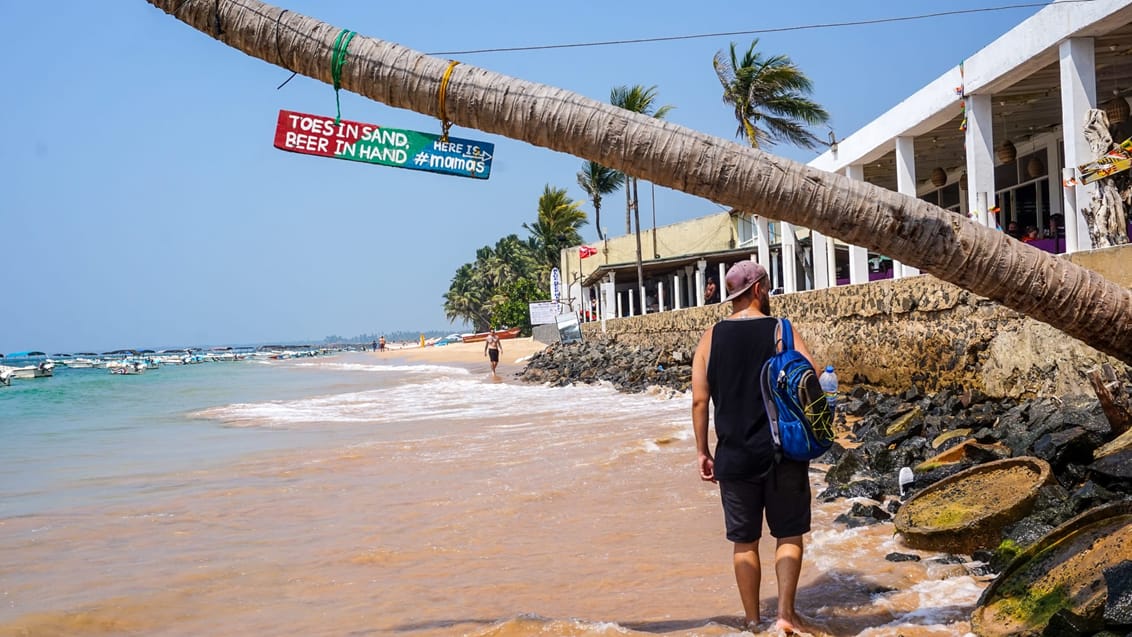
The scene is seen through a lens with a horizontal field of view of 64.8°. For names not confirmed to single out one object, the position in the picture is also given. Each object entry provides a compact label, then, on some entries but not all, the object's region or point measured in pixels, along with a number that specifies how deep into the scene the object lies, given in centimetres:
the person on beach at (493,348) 3383
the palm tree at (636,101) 3956
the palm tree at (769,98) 2661
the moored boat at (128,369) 7243
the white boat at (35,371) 6573
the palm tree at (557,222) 6644
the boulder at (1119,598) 323
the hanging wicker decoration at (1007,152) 1627
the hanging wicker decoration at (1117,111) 1251
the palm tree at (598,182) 5759
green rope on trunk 429
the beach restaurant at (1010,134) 1002
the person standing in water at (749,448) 400
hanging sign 422
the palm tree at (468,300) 9712
